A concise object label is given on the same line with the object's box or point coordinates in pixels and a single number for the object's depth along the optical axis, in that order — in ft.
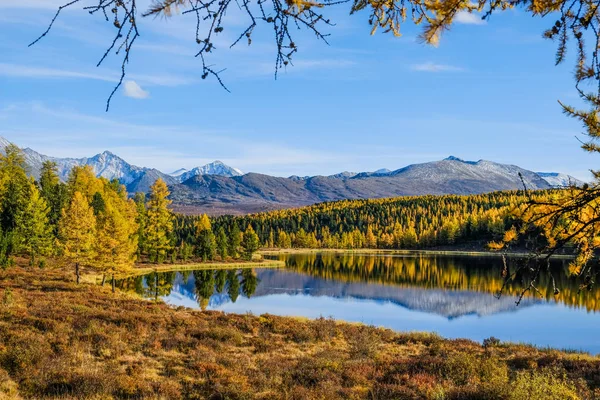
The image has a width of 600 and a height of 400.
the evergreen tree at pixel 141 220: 220.23
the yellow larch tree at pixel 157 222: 221.66
